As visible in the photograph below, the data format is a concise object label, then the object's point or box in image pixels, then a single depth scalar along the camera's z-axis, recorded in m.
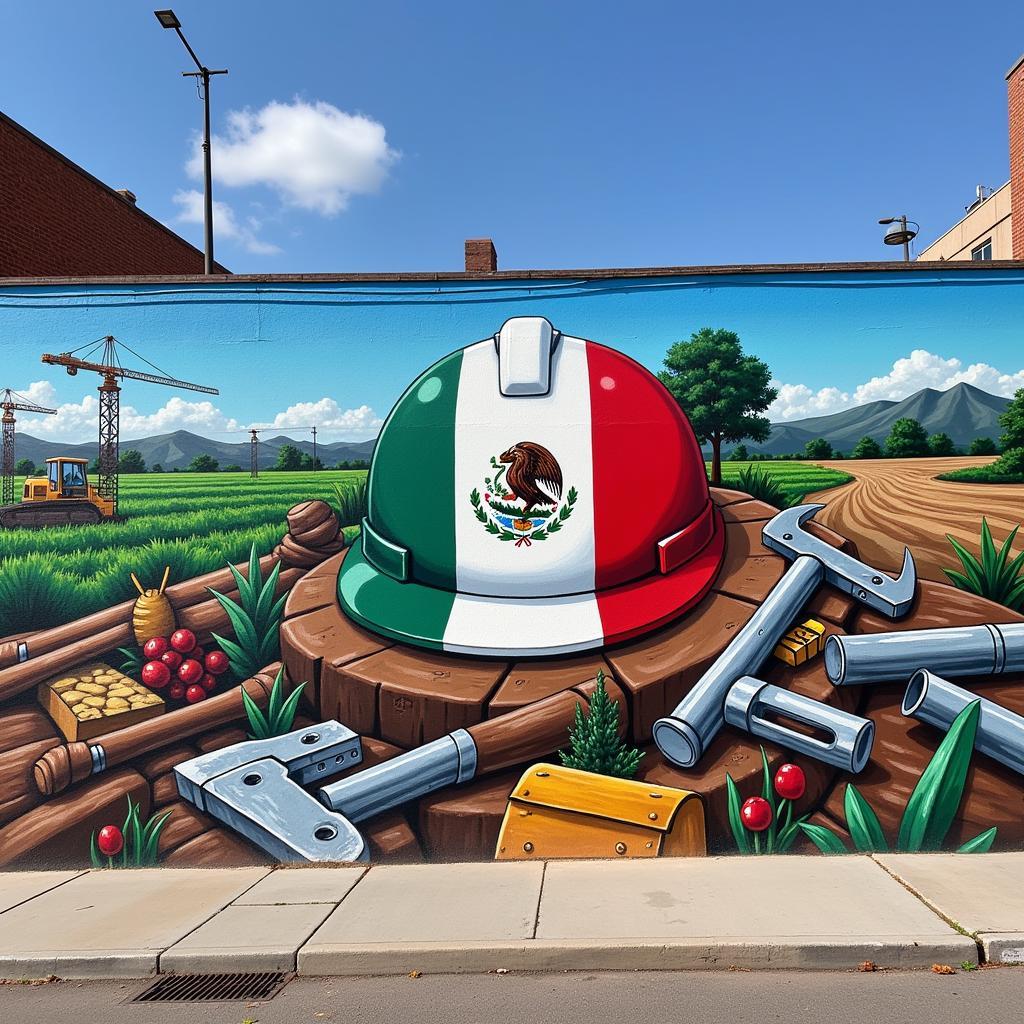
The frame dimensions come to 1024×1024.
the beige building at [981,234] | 19.95
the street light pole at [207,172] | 10.39
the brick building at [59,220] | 8.79
